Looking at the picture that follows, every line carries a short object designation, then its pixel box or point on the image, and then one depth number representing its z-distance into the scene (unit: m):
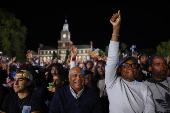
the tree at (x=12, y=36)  25.20
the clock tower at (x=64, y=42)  94.12
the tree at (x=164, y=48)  46.81
